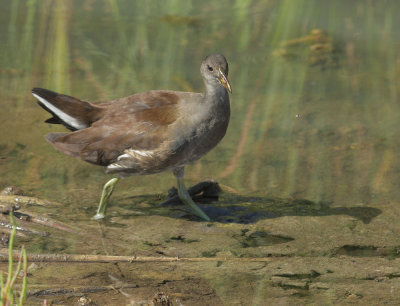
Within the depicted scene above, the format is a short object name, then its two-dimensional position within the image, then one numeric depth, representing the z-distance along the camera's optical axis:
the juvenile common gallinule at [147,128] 10.61
